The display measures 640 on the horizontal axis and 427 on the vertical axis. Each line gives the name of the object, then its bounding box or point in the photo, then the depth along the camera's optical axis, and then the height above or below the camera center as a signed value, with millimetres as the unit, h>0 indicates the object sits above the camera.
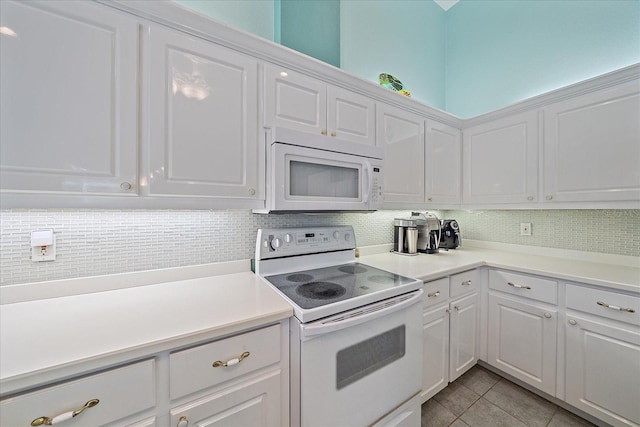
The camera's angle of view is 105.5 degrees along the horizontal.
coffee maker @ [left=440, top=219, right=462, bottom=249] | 2326 -221
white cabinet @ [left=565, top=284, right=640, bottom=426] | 1263 -786
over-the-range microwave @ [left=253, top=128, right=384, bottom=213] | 1229 +223
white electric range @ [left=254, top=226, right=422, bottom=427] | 952 -541
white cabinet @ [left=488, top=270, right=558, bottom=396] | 1537 -784
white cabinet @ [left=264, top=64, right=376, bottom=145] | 1284 +621
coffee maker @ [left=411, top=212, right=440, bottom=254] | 2105 -181
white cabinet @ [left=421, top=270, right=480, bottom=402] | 1498 -787
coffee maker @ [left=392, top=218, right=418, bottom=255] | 2062 -209
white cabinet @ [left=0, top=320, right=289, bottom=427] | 624 -537
